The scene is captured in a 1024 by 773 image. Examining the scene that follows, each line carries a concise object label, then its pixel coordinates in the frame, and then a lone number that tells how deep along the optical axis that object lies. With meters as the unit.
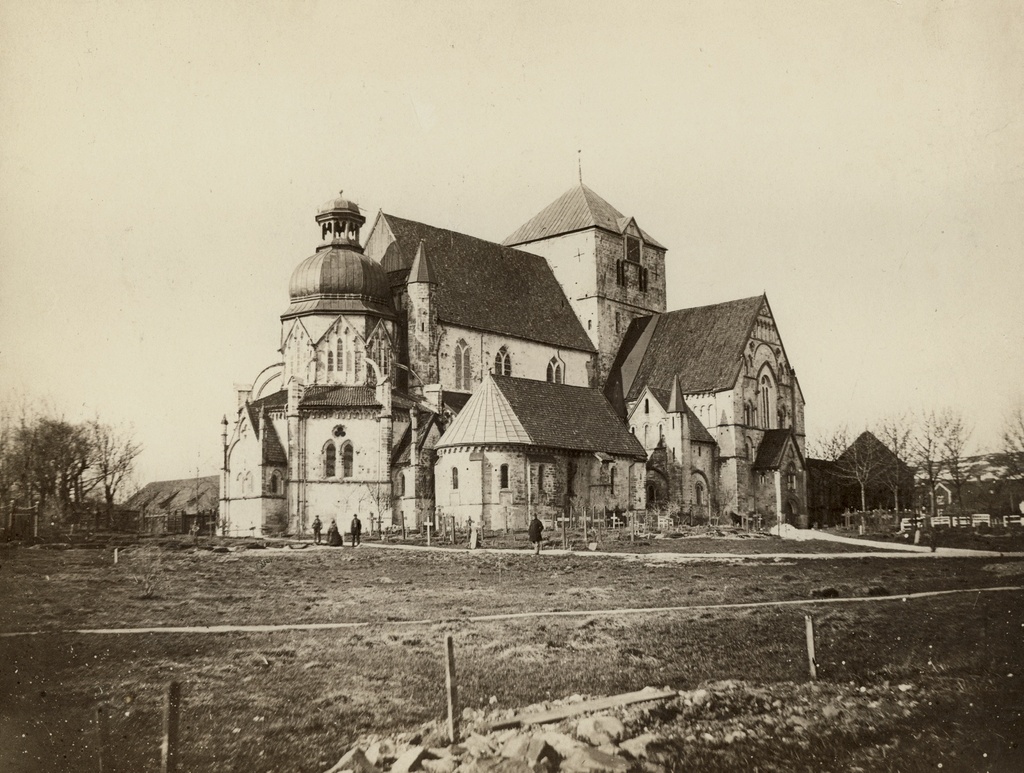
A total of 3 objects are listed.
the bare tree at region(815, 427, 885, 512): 60.75
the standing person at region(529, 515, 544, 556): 35.47
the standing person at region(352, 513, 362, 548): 39.88
